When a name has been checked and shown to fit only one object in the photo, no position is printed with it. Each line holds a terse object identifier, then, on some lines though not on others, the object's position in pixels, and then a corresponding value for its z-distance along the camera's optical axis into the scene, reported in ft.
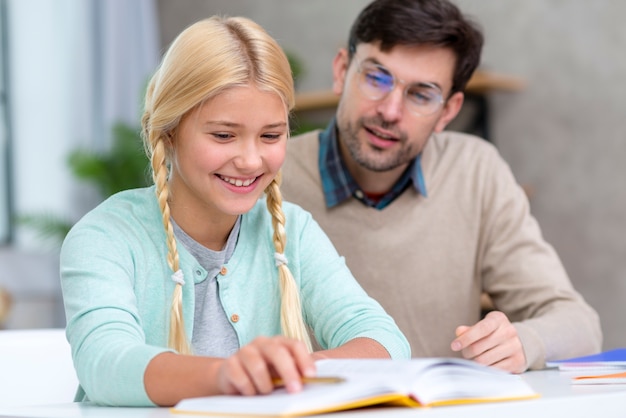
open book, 4.40
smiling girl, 5.33
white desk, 4.46
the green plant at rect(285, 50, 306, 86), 14.07
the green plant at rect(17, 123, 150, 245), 12.83
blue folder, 5.60
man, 7.00
